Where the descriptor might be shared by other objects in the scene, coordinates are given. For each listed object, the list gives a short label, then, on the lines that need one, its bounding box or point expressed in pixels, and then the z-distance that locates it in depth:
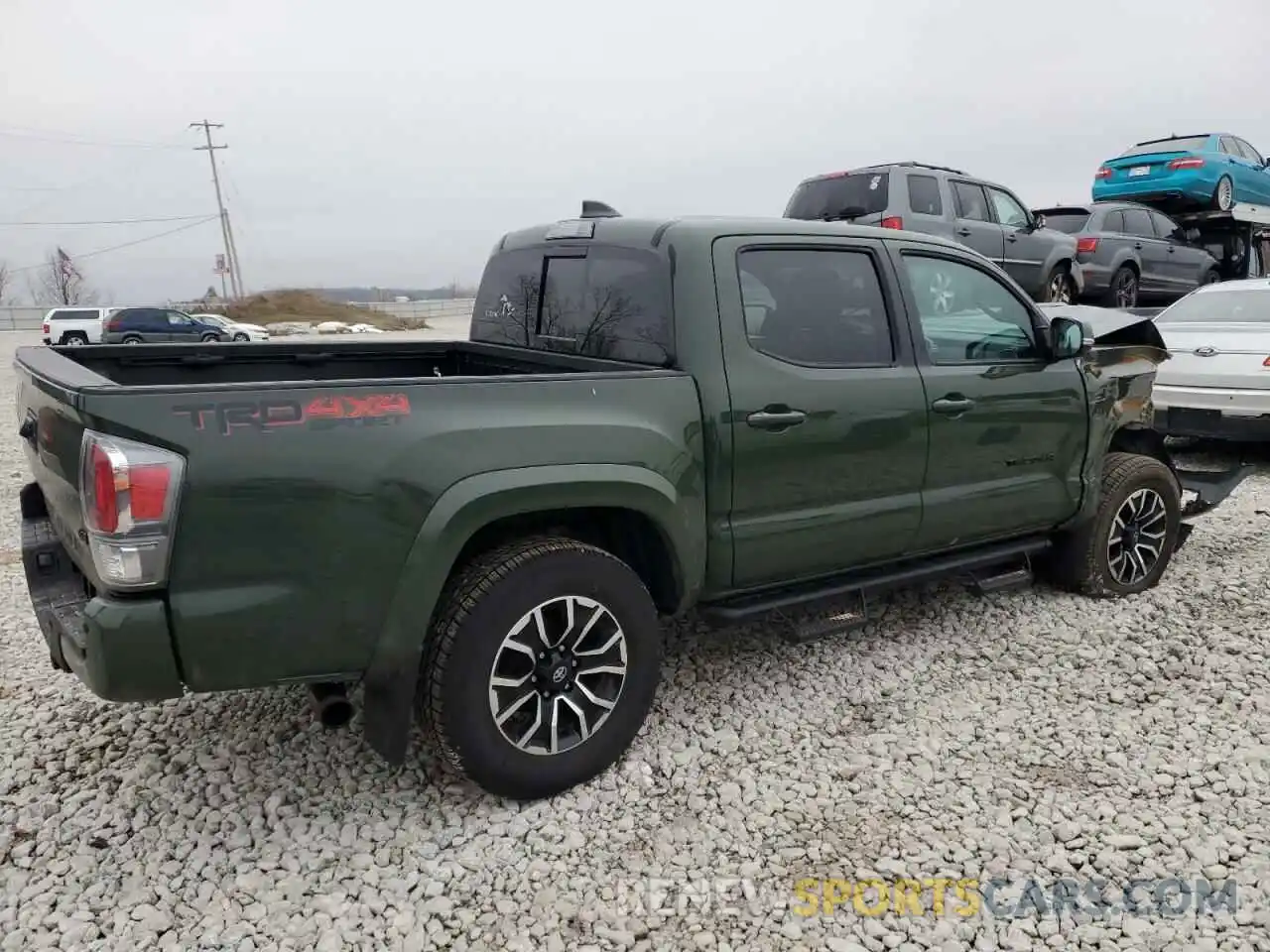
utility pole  55.72
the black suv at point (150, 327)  26.33
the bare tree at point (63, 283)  68.31
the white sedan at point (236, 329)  30.00
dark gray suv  12.28
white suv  27.53
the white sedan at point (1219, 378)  7.22
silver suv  9.71
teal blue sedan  14.38
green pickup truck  2.44
